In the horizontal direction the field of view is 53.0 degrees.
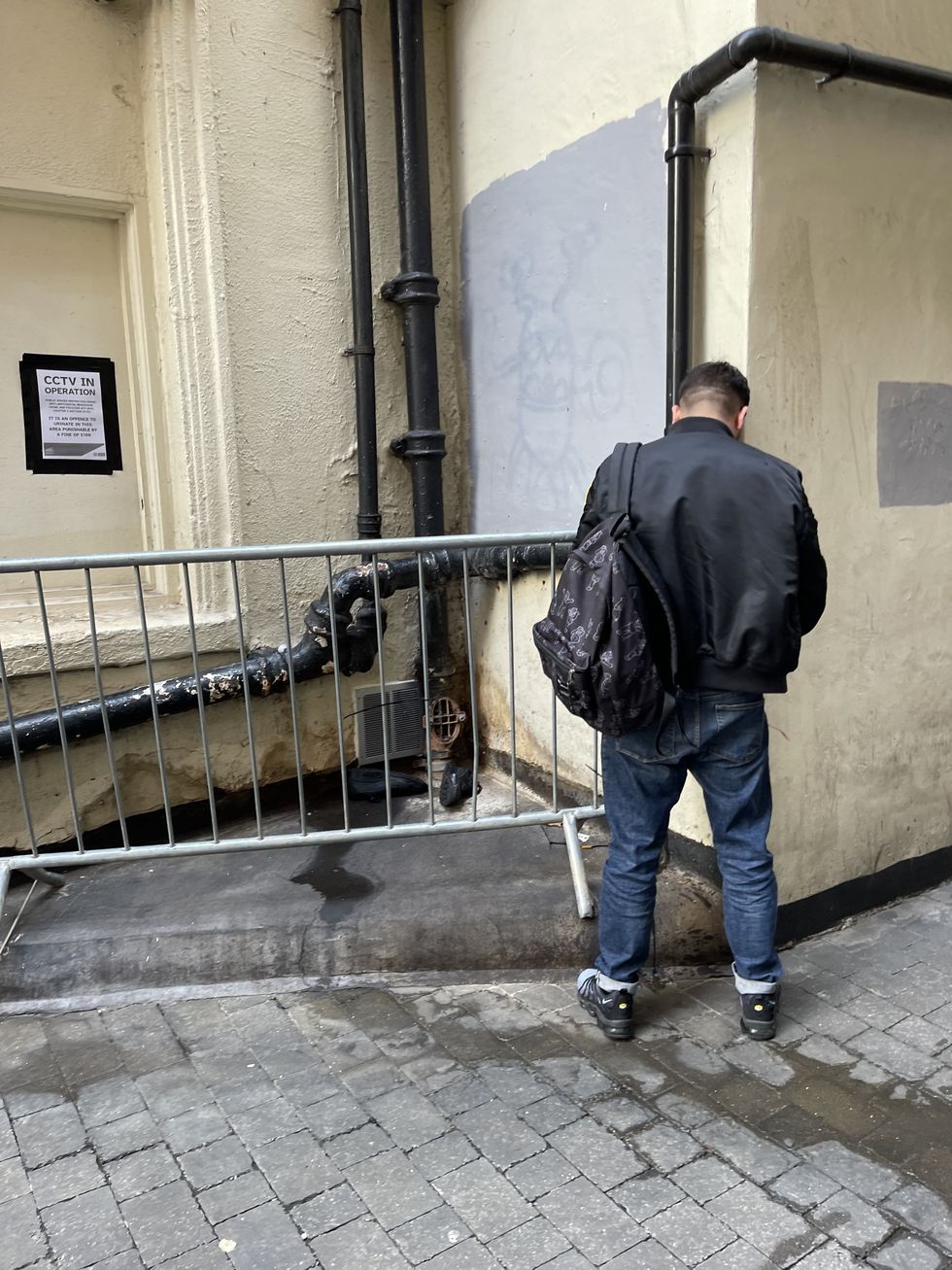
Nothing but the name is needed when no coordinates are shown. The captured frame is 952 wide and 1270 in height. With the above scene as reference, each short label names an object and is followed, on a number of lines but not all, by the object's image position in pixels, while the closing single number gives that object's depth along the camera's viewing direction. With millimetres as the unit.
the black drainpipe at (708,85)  3074
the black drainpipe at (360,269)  4527
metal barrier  3549
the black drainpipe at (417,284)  4605
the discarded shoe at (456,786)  4727
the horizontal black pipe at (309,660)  4137
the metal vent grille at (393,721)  4980
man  2773
